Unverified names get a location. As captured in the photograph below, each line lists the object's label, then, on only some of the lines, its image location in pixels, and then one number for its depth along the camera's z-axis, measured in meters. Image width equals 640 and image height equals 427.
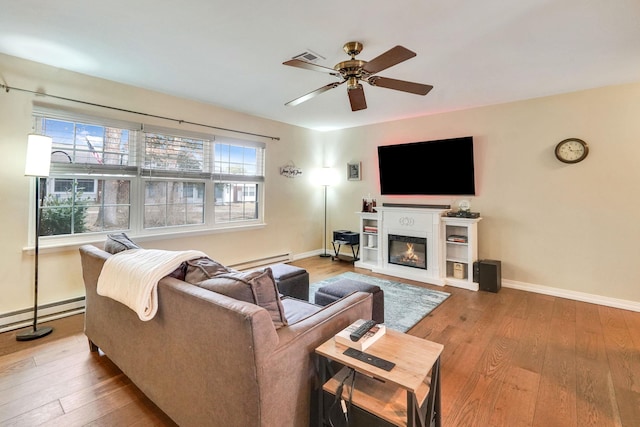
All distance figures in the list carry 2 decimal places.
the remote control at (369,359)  1.15
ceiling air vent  2.52
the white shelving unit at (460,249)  3.86
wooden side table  1.07
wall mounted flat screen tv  4.12
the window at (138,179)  2.98
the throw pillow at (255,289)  1.30
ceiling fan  2.10
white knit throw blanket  1.48
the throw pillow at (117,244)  2.02
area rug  2.88
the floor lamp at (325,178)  5.55
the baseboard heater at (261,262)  4.46
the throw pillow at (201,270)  1.51
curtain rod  2.67
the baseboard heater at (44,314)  2.66
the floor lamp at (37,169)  2.44
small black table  5.20
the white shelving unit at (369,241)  4.84
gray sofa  1.12
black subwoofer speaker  3.68
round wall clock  3.36
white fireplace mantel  4.08
